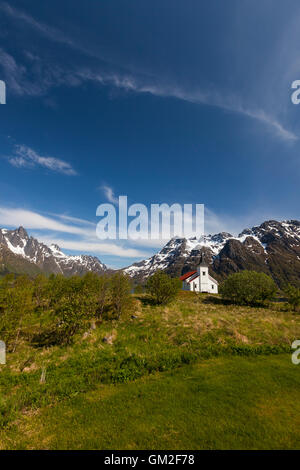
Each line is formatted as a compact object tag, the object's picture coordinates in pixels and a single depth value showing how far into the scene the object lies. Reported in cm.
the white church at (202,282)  9454
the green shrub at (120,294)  3256
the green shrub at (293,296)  4575
